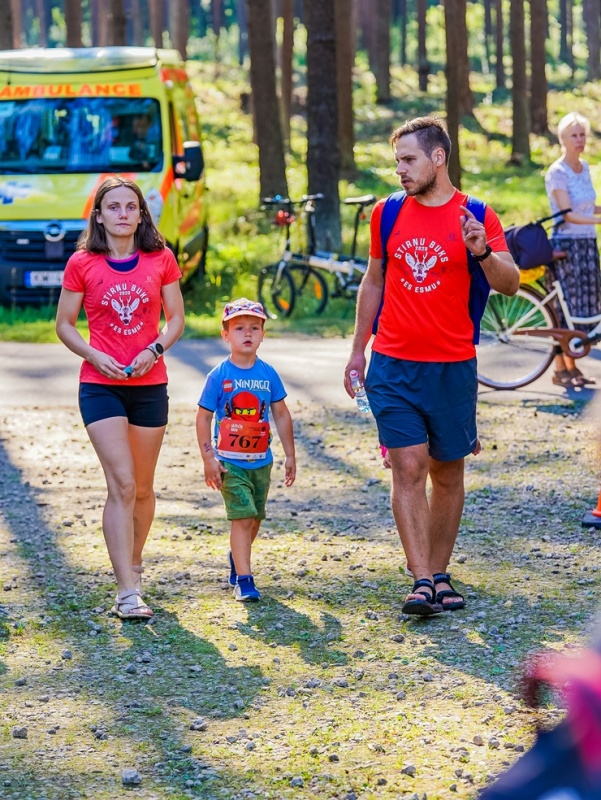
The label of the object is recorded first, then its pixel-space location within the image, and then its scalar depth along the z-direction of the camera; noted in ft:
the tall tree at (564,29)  222.48
